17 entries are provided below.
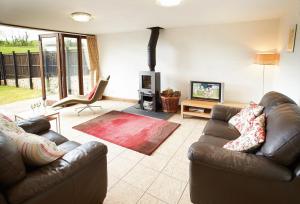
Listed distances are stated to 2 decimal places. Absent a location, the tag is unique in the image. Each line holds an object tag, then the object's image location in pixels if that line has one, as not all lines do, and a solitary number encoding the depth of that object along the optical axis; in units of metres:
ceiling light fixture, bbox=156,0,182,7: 2.36
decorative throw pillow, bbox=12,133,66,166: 1.21
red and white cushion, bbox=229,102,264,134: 2.08
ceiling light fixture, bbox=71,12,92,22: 2.93
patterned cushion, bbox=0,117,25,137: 1.46
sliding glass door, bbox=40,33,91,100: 4.95
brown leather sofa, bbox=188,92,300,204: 1.27
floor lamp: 3.34
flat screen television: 4.01
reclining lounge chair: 4.28
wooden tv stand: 3.87
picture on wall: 2.41
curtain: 5.54
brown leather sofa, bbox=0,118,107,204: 1.05
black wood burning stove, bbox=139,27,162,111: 4.48
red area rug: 2.93
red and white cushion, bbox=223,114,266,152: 1.51
